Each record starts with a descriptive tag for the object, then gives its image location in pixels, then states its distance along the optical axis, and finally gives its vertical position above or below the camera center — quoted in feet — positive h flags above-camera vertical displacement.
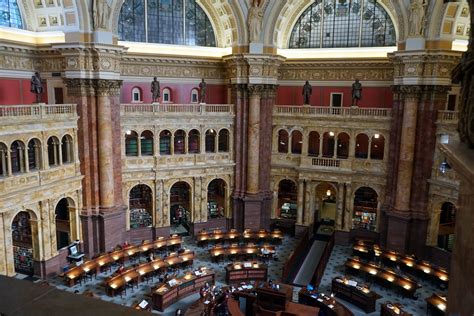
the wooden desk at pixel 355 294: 65.87 -31.52
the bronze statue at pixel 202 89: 96.63 +3.36
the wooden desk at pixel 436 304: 62.60 -30.62
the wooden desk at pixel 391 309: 59.21 -30.10
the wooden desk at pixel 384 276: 70.28 -30.72
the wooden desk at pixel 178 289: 65.31 -31.40
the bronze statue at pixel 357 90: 91.81 +3.58
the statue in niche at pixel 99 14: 78.33 +16.94
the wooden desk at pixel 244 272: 75.51 -31.34
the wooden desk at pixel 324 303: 60.39 -30.32
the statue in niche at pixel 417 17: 80.18 +17.76
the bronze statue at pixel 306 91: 96.37 +3.32
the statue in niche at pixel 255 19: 93.35 +19.53
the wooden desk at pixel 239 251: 83.92 -30.53
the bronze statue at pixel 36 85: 74.95 +2.85
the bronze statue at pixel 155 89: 91.09 +2.98
